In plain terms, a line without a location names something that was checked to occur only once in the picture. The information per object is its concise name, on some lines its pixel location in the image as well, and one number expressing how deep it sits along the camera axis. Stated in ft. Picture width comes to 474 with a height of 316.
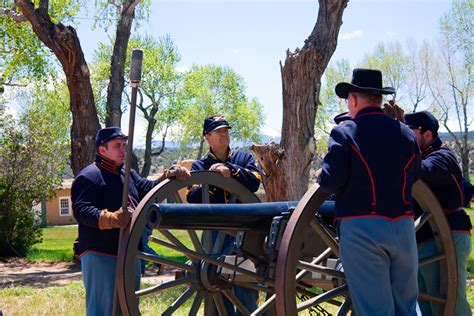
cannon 12.83
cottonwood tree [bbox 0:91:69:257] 59.06
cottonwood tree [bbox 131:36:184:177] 138.92
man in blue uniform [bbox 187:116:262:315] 17.90
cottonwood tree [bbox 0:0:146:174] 39.01
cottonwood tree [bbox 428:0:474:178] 129.08
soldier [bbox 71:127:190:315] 16.33
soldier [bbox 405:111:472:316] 15.33
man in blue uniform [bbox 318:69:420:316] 12.19
